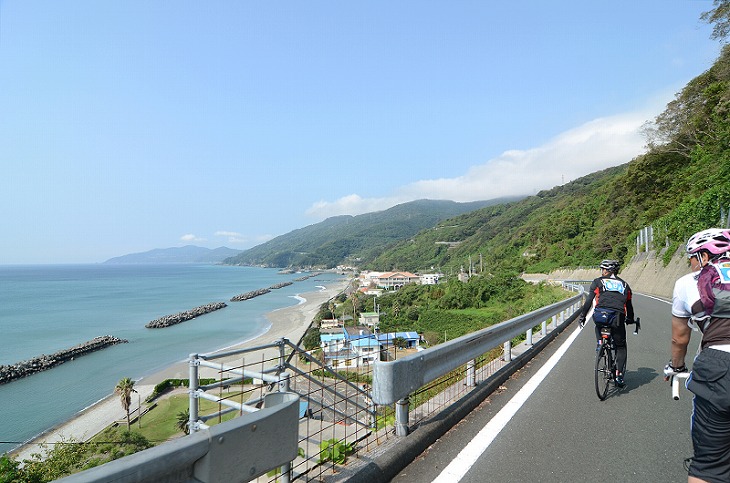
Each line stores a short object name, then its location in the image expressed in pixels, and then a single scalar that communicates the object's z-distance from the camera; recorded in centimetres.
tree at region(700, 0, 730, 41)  2170
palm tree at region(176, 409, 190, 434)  2242
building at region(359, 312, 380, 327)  5708
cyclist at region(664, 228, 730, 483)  221
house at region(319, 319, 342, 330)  5542
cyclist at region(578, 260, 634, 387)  555
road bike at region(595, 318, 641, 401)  528
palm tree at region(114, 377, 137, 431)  2507
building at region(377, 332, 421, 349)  3514
